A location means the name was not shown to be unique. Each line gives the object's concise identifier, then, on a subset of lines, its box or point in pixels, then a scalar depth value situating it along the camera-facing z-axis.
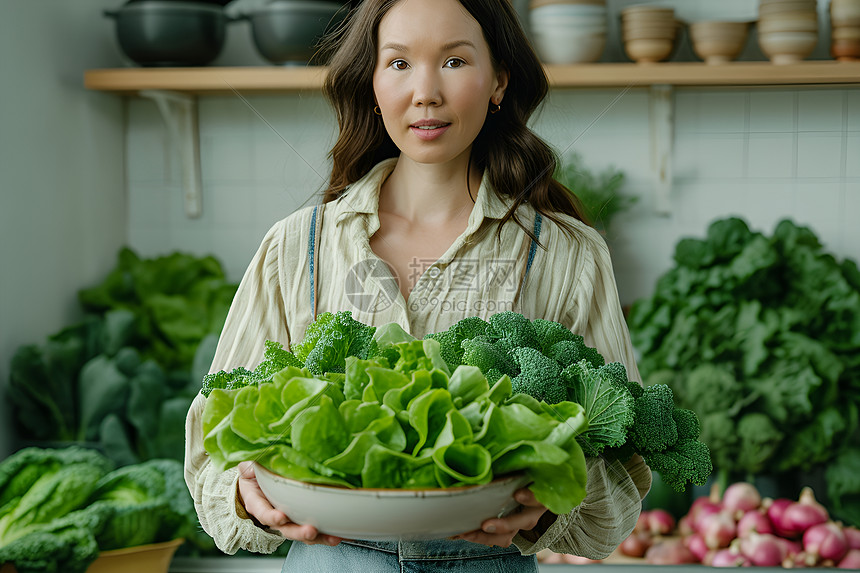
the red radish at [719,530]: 1.64
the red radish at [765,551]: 1.61
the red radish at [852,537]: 1.63
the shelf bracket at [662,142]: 1.81
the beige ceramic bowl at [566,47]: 1.68
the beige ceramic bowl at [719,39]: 1.66
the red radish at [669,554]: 1.66
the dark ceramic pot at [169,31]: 1.74
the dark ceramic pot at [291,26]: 1.69
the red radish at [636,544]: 1.69
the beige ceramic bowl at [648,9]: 1.67
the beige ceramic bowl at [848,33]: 1.66
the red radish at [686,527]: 1.73
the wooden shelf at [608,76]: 1.63
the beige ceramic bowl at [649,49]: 1.68
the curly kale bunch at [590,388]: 0.63
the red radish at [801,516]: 1.62
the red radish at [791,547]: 1.63
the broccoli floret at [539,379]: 0.62
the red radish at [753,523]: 1.64
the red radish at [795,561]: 1.62
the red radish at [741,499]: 1.67
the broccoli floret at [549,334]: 0.70
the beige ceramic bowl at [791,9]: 1.64
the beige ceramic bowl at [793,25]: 1.63
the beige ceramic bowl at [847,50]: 1.66
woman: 0.76
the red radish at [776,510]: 1.65
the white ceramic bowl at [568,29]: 1.67
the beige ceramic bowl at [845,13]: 1.67
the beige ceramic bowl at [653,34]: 1.67
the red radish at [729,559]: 1.62
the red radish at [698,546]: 1.67
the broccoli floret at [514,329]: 0.68
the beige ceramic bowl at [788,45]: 1.63
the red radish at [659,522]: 1.72
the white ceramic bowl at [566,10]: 1.67
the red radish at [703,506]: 1.69
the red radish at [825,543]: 1.59
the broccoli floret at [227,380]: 0.67
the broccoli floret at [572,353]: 0.67
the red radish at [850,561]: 1.60
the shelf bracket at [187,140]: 1.92
